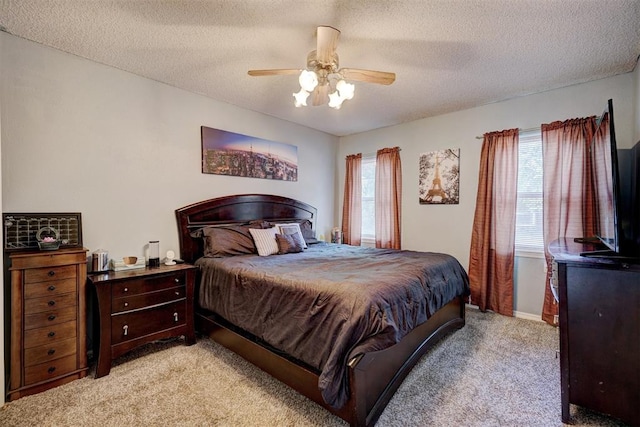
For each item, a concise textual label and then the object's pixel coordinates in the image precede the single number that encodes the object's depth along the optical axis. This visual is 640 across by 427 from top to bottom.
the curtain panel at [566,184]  2.91
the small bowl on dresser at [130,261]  2.61
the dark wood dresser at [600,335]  1.53
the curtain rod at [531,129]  3.26
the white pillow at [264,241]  3.24
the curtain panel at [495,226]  3.39
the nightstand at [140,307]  2.20
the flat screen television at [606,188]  1.69
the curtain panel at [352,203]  4.94
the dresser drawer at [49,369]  1.96
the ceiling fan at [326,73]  1.95
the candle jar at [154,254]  2.78
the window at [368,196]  4.86
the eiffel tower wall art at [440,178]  3.92
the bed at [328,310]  1.61
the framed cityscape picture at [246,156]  3.47
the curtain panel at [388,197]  4.44
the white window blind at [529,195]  3.29
